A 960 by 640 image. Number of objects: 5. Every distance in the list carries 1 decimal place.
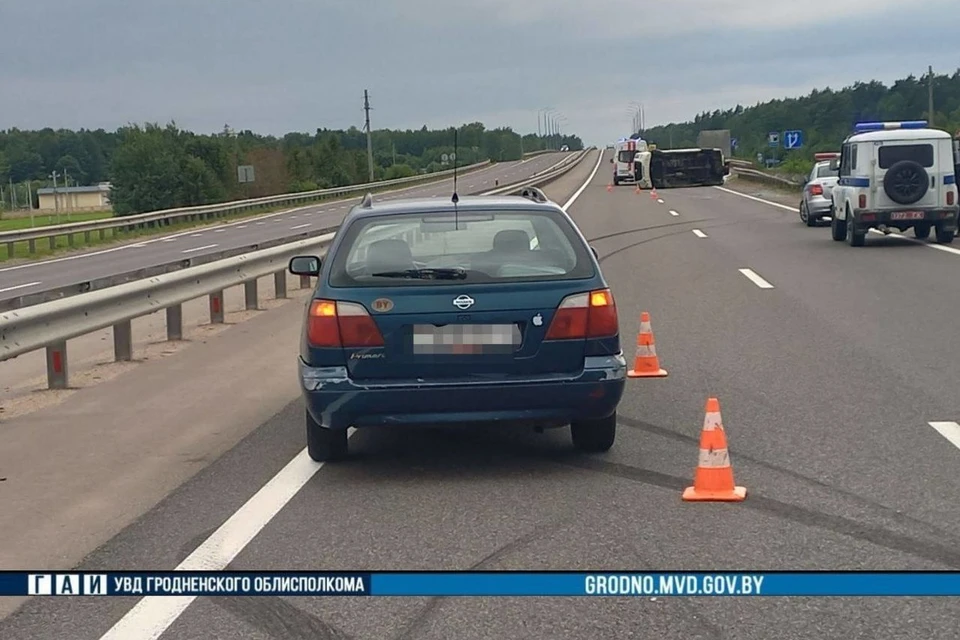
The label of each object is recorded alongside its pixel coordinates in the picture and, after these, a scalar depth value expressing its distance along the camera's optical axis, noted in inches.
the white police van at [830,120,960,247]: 855.1
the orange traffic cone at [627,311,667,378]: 388.2
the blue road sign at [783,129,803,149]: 2431.1
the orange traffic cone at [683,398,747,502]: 240.2
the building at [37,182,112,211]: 5984.3
